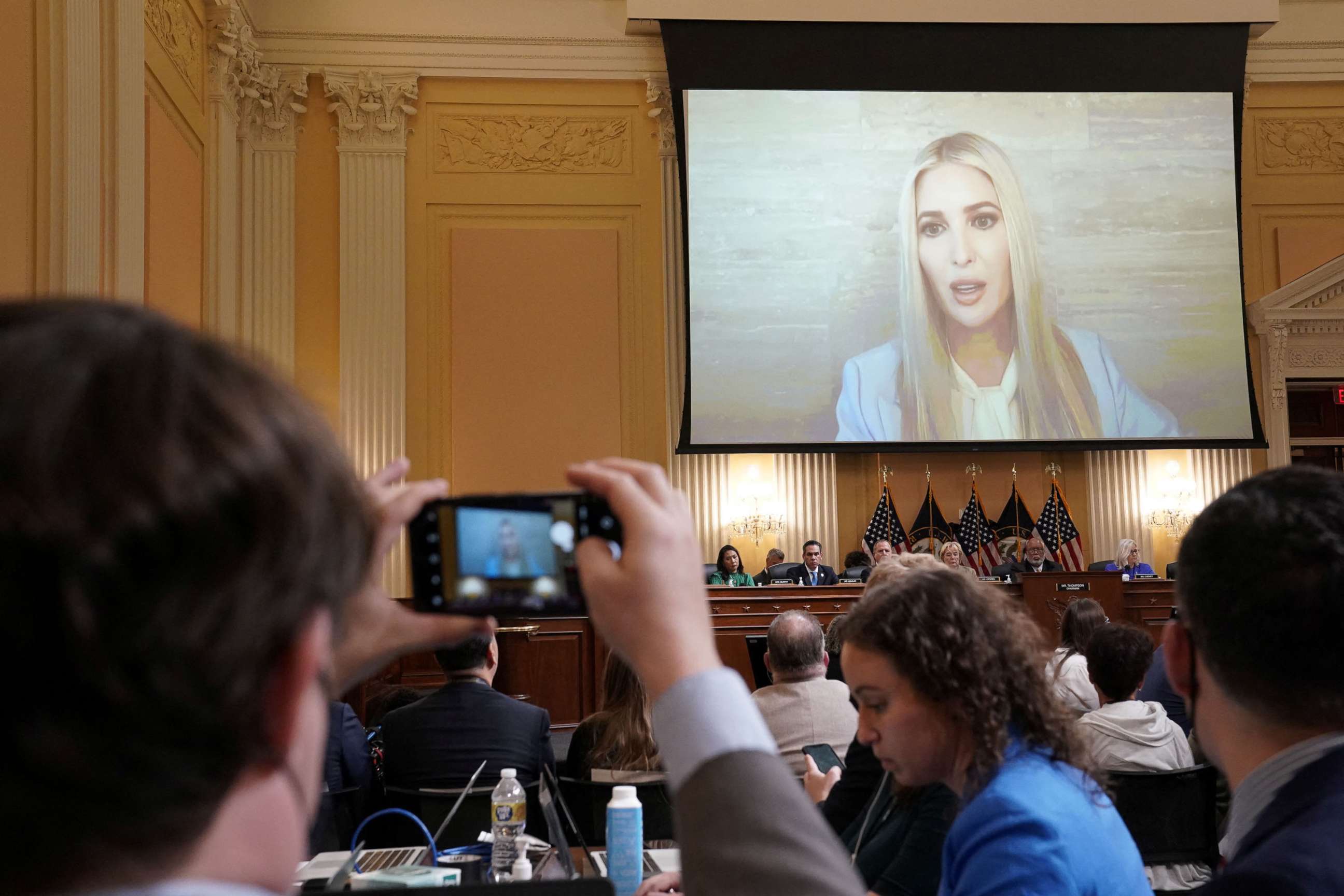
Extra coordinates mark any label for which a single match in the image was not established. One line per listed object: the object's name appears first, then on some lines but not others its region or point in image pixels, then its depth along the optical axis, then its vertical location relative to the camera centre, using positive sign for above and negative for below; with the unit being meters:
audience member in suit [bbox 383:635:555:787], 3.77 -0.77
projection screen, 11.19 +2.07
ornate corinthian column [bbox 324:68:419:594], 11.16 +2.27
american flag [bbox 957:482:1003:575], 11.74 -0.55
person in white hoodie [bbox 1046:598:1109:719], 4.76 -0.72
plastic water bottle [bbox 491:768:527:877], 2.83 -0.79
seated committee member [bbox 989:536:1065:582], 10.50 -0.75
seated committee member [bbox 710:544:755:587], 10.34 -0.71
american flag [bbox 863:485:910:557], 11.77 -0.43
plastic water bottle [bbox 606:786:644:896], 2.69 -0.81
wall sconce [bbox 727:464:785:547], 11.59 -0.26
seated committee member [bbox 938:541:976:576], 10.76 -0.65
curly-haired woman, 1.70 -0.38
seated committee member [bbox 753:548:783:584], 10.68 -0.64
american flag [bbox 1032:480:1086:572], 11.72 -0.51
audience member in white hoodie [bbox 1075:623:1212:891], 3.78 -0.77
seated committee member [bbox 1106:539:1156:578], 11.09 -0.75
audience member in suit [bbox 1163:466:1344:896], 1.18 -0.17
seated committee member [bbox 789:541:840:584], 10.27 -0.73
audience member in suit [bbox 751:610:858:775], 3.97 -0.71
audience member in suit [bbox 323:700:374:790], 3.89 -0.85
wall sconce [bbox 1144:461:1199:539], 11.97 -0.28
